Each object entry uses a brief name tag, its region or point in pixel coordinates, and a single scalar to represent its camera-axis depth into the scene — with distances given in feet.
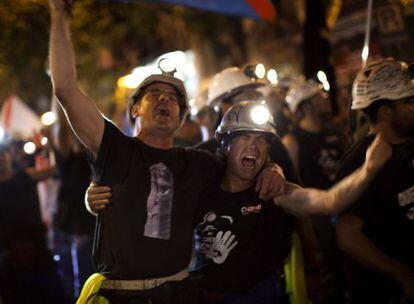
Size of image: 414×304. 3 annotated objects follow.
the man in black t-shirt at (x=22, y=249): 19.01
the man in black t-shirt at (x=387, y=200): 11.07
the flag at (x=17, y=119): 30.48
